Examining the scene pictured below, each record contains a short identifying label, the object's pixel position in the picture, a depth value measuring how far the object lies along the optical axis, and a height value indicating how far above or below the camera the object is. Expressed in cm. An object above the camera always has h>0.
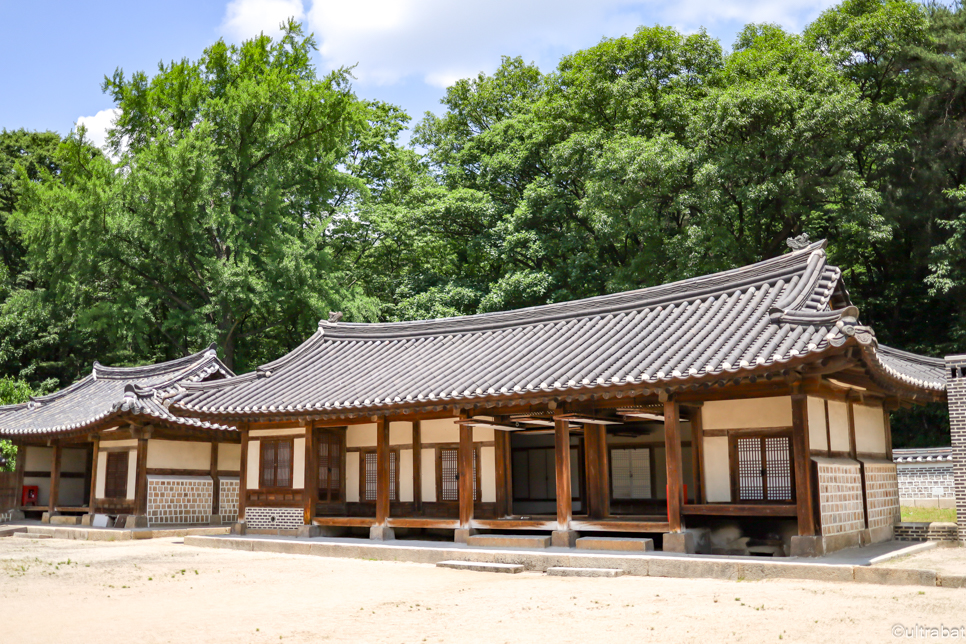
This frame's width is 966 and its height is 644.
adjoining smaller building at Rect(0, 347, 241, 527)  2245 -11
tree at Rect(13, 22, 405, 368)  3206 +976
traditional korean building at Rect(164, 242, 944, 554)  1324 +61
